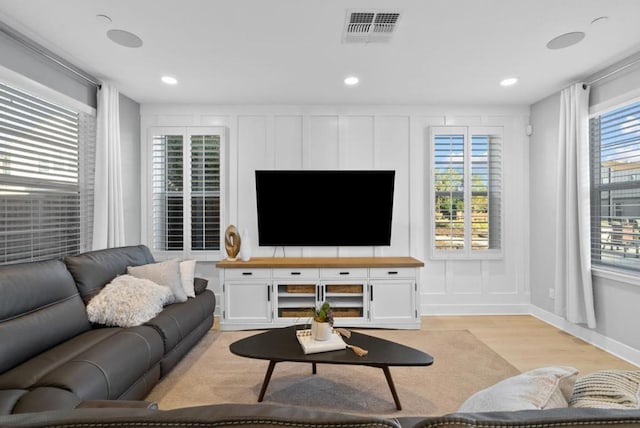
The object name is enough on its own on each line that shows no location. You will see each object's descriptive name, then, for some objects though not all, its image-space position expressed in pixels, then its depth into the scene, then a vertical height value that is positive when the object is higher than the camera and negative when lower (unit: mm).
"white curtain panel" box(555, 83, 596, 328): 3490 +129
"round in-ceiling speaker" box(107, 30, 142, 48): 2715 +1410
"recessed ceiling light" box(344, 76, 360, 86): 3608 +1413
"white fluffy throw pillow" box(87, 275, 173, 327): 2561 -639
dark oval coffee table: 2137 -865
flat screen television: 4266 +135
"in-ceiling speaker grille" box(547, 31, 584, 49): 2734 +1407
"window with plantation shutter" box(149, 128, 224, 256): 4488 +345
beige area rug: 2398 -1252
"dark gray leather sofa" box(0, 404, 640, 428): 539 -312
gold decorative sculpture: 4184 -293
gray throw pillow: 3123 -507
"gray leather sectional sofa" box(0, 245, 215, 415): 1701 -780
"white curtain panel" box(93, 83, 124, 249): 3562 +419
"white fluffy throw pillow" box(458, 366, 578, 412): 876 -454
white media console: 3992 -838
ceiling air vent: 2473 +1407
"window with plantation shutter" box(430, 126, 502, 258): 4484 +370
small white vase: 4184 -363
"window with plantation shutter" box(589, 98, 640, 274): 3143 +268
